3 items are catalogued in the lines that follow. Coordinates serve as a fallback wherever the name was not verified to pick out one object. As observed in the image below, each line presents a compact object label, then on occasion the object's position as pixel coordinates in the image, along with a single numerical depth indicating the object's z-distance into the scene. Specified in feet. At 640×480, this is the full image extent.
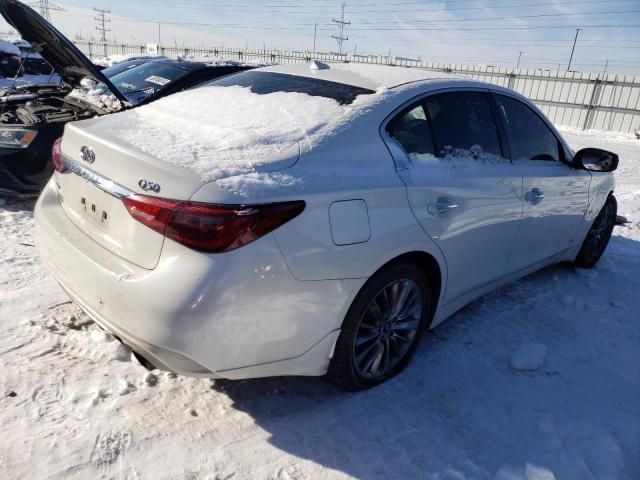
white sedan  6.32
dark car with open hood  14.94
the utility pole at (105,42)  114.93
